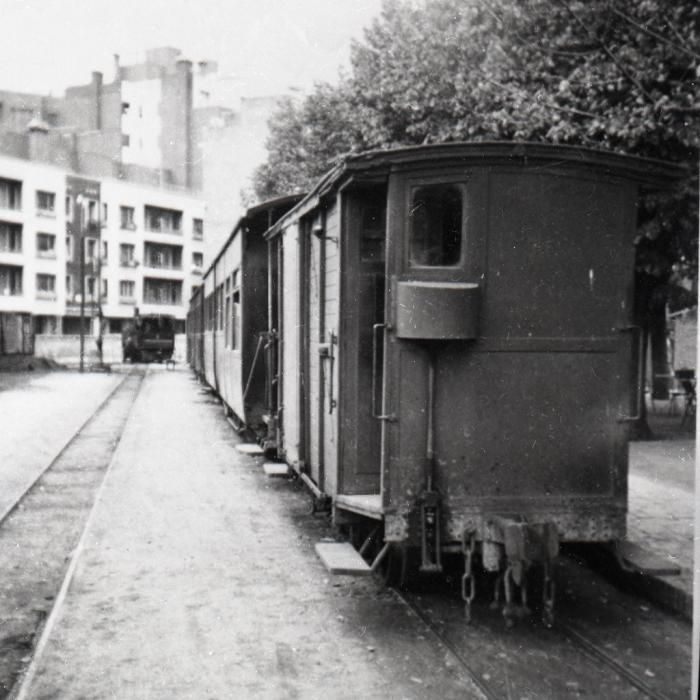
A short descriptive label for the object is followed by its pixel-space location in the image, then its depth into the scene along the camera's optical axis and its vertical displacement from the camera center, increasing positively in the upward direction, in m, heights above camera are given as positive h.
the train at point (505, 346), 5.39 -0.02
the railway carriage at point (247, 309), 11.77 +0.45
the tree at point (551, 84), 9.05 +3.25
